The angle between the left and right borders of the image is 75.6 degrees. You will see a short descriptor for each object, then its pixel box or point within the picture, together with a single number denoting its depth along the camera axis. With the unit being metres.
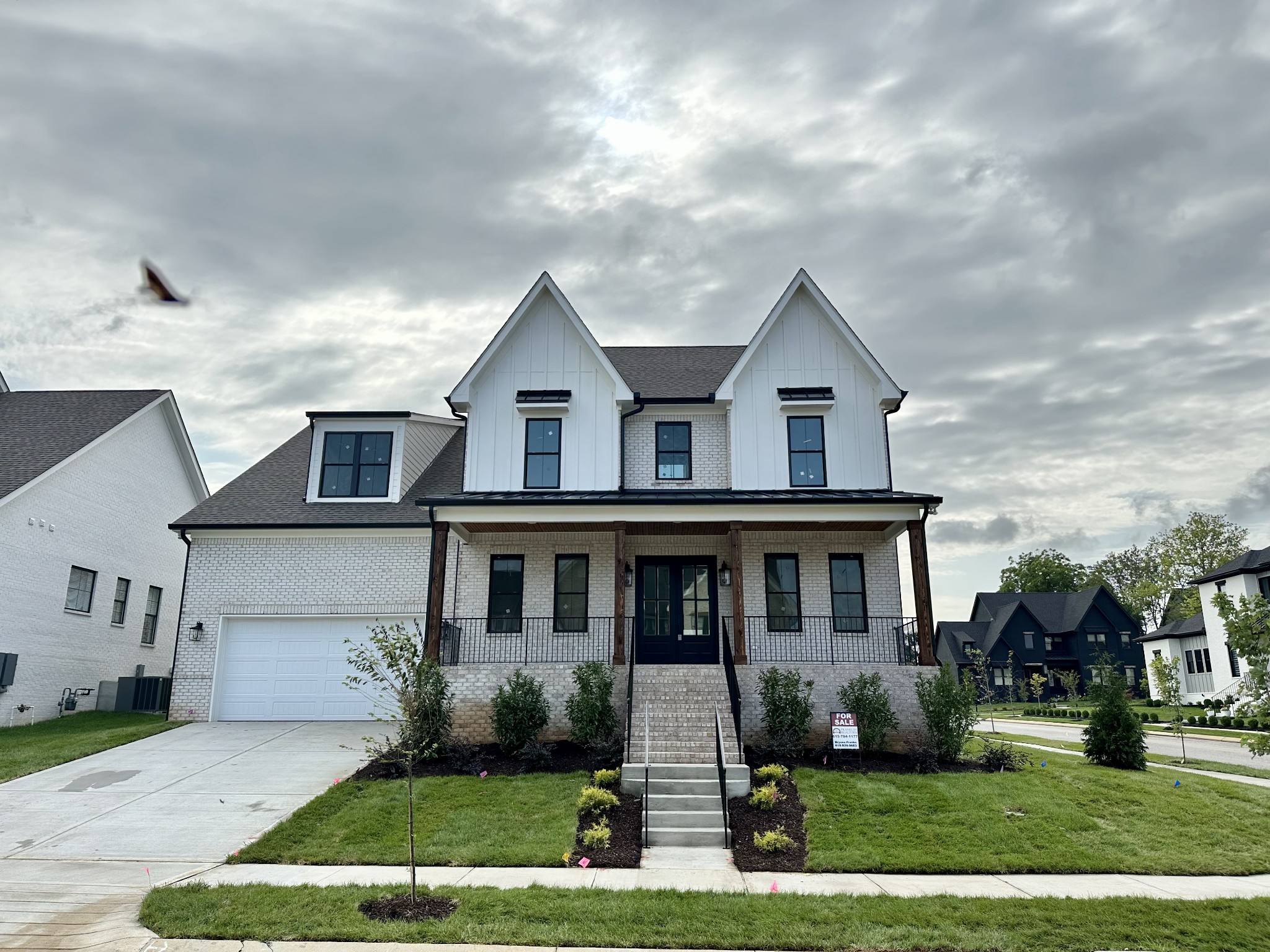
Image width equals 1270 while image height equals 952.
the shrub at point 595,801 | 11.62
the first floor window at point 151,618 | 24.50
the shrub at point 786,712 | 14.48
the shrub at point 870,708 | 14.68
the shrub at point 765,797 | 11.87
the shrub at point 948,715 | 14.47
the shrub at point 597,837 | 10.40
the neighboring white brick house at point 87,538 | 19.48
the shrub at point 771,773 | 12.96
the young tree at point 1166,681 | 24.52
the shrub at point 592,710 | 14.55
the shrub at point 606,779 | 12.75
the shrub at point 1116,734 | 14.93
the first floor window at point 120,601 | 22.94
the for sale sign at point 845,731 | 13.63
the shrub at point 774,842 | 10.34
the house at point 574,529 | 17.55
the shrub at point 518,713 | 14.66
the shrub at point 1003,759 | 14.05
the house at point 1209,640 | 35.94
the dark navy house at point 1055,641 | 56.91
